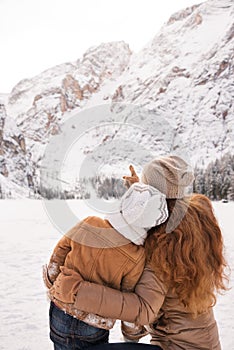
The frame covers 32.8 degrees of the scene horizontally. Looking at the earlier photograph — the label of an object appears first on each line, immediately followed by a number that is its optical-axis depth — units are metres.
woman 1.36
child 1.35
